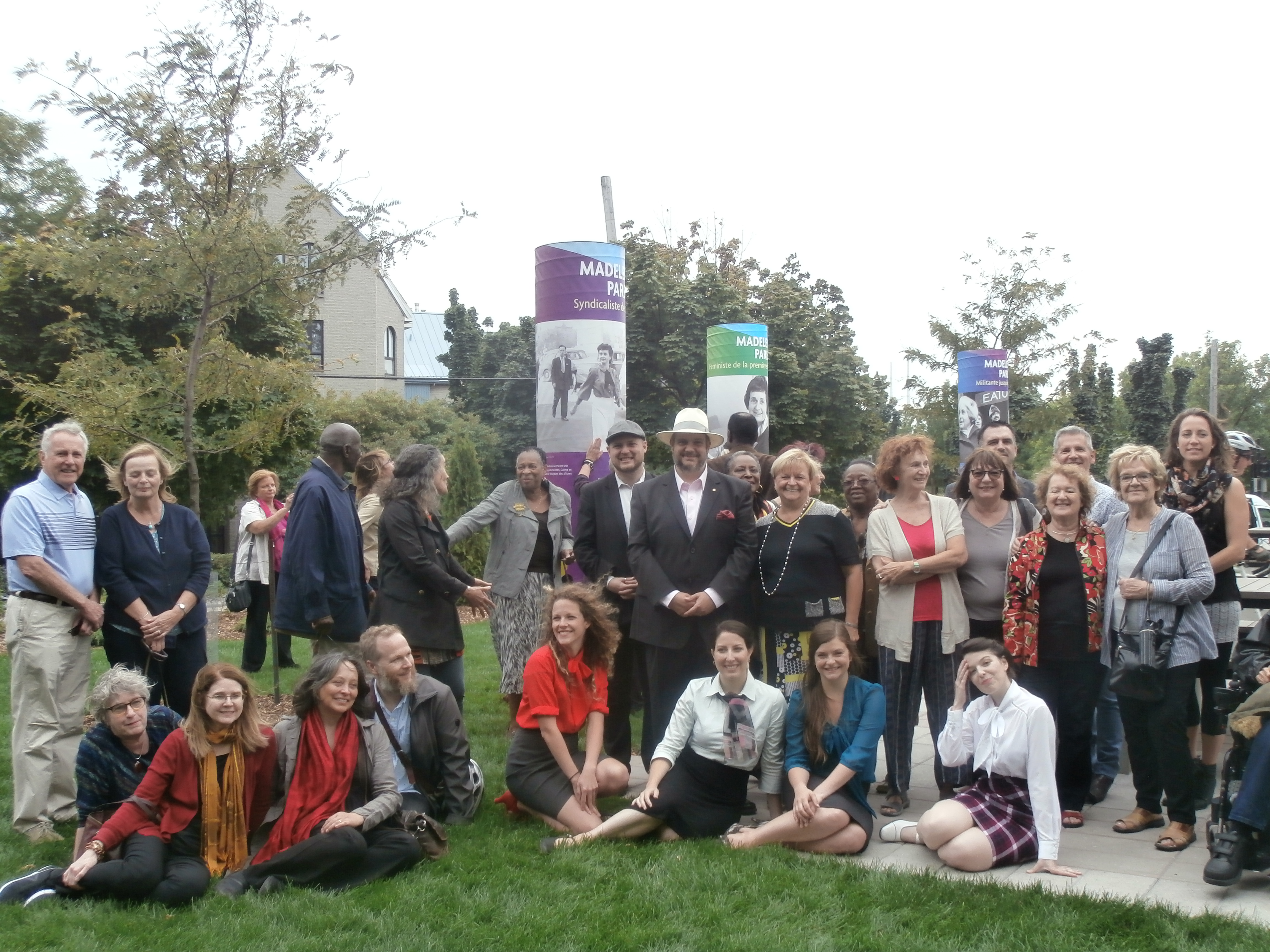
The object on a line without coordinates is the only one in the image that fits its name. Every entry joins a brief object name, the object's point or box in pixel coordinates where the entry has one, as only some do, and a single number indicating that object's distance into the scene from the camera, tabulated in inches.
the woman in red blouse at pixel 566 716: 204.2
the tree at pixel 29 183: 917.8
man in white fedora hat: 224.1
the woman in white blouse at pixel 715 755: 194.1
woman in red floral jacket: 200.8
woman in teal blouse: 186.4
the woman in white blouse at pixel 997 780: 176.6
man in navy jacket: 232.5
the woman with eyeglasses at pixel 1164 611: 186.4
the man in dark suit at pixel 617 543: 241.8
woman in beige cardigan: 210.1
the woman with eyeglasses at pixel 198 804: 166.2
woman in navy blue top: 208.1
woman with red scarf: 170.9
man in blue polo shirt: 195.9
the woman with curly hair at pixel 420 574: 234.2
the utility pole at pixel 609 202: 733.9
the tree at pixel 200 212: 276.7
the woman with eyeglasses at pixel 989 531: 213.6
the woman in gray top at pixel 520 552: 265.4
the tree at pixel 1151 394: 1338.6
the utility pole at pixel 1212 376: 1646.2
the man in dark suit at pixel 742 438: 280.1
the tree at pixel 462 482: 652.7
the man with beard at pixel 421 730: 200.4
